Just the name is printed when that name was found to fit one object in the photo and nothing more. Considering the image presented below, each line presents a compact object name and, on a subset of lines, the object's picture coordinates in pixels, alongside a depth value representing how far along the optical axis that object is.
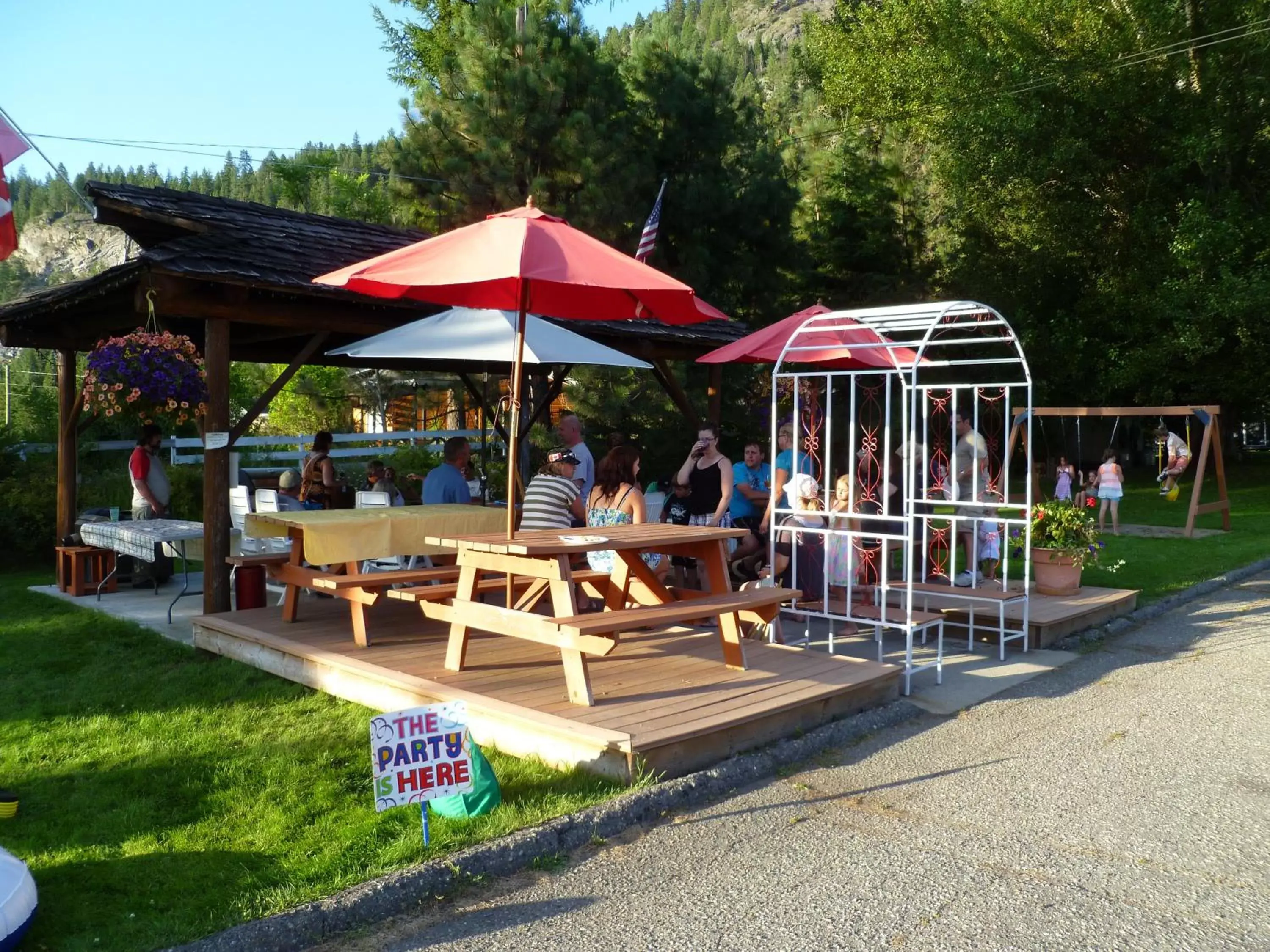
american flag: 12.07
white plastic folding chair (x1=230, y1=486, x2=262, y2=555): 9.47
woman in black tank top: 7.94
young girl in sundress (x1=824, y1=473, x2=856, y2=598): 6.74
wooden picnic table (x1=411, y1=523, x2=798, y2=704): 5.05
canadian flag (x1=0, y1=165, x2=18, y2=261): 4.20
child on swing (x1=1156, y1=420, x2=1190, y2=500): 19.42
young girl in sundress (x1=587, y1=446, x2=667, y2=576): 6.94
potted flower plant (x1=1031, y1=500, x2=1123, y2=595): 8.76
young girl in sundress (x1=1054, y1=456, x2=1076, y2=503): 17.16
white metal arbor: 6.54
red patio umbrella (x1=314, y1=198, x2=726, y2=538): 5.12
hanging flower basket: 6.33
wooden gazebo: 7.12
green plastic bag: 4.09
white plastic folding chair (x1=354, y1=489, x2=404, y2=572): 8.91
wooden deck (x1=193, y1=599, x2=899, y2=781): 4.67
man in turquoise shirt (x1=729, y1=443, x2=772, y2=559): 8.61
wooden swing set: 14.56
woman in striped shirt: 6.70
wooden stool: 9.21
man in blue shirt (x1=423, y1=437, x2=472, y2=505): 8.30
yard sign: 3.71
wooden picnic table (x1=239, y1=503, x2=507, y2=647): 6.36
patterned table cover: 8.12
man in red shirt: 9.66
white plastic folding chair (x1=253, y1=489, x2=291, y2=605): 9.39
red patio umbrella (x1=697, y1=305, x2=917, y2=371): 8.17
